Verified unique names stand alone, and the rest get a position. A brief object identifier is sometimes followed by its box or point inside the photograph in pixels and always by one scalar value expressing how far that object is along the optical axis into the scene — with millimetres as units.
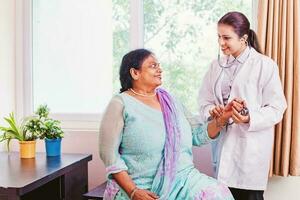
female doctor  2145
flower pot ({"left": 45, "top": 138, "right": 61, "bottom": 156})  2562
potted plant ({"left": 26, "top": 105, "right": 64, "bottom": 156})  2518
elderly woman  1964
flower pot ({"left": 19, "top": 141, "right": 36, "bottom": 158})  2504
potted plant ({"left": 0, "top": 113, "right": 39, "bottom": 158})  2508
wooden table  1898
